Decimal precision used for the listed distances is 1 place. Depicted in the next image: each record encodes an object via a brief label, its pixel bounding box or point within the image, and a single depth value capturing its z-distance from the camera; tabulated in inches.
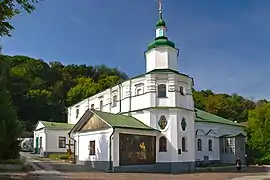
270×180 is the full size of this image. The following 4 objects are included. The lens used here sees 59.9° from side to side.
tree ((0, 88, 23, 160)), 539.5
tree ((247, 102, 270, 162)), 1215.0
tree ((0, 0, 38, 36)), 317.3
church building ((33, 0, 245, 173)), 765.1
